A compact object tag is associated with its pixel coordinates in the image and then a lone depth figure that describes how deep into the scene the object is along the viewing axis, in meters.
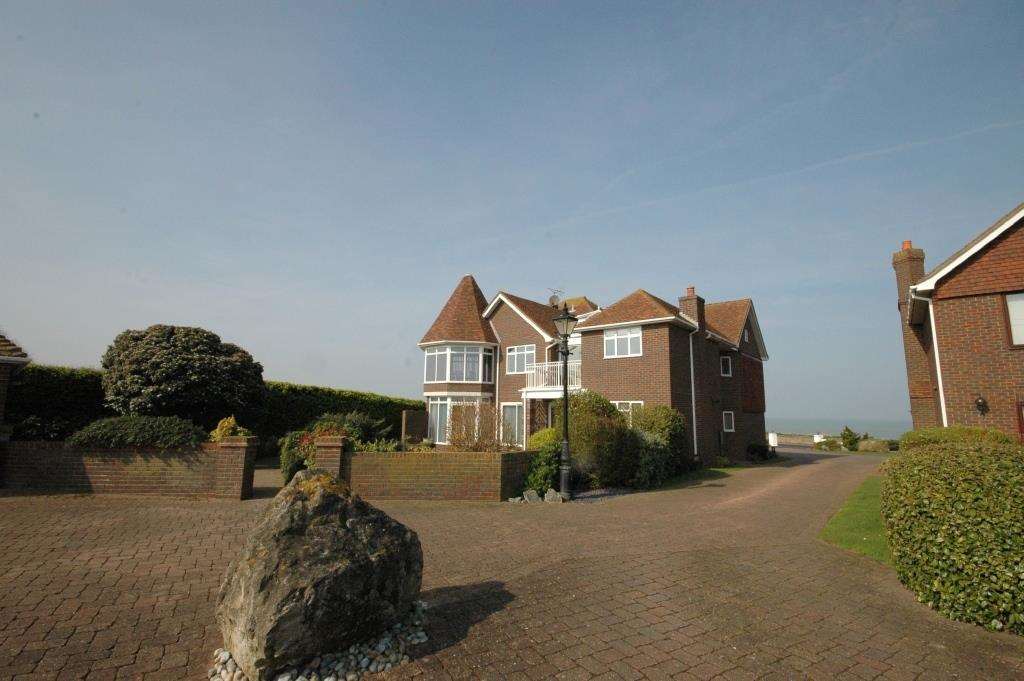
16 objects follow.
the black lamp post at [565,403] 12.59
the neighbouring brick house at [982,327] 12.27
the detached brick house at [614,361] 21.34
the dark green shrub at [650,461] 14.93
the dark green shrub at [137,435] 11.55
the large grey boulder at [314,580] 3.88
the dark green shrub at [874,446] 34.30
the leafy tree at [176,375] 15.59
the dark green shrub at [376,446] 12.81
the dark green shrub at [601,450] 14.82
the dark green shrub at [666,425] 18.05
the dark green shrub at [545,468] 12.95
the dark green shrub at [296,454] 13.55
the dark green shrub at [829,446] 36.51
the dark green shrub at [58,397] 14.99
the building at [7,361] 12.80
